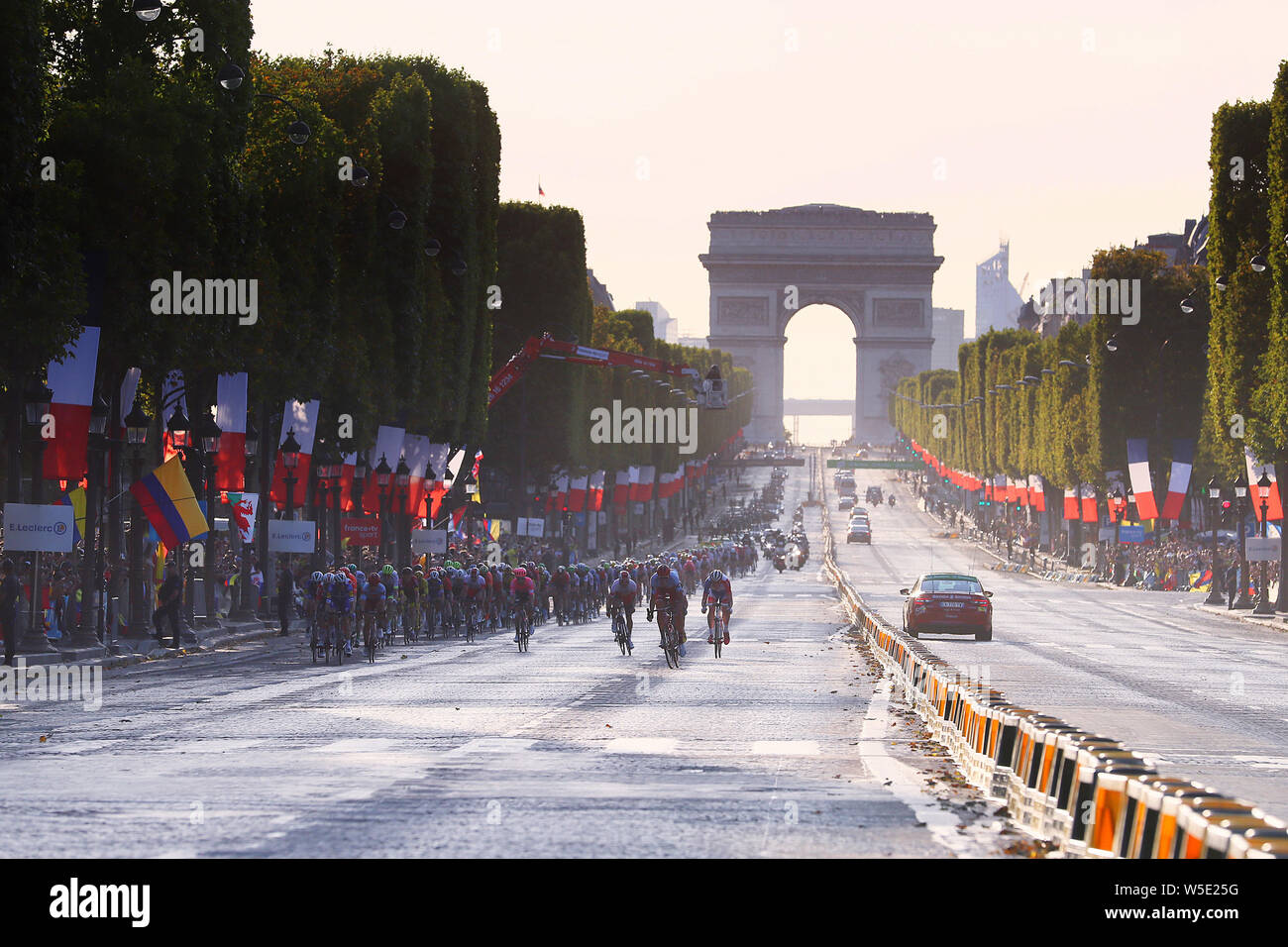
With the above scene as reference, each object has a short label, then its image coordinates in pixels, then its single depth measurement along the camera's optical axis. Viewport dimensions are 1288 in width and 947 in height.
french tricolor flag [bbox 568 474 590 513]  84.19
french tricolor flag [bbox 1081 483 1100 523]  92.25
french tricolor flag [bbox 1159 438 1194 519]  70.38
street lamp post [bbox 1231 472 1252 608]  62.47
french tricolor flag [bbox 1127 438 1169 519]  71.69
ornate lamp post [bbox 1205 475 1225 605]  69.12
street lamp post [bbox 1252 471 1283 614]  59.97
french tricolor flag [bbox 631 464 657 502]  106.24
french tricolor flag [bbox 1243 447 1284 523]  59.28
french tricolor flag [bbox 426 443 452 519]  59.97
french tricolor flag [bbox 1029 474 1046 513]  108.75
